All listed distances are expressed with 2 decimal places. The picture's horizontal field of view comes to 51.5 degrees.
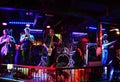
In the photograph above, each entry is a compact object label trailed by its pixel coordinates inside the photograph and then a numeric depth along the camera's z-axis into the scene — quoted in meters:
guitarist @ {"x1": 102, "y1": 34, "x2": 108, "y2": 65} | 6.20
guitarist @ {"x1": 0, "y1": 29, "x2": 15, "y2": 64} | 6.02
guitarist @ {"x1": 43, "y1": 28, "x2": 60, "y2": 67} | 5.06
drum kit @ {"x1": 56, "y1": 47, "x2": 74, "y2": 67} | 6.29
